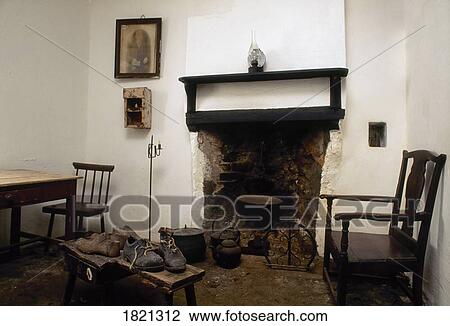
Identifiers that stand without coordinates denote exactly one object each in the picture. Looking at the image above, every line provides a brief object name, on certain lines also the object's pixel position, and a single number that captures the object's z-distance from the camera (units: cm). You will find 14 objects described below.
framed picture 269
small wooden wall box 260
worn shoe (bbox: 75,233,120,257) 146
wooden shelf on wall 218
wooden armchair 141
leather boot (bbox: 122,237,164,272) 131
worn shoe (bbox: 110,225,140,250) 155
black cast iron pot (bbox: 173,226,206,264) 221
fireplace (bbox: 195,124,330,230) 242
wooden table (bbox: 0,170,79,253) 156
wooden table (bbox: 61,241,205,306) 123
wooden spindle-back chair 221
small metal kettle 214
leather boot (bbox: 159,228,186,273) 130
